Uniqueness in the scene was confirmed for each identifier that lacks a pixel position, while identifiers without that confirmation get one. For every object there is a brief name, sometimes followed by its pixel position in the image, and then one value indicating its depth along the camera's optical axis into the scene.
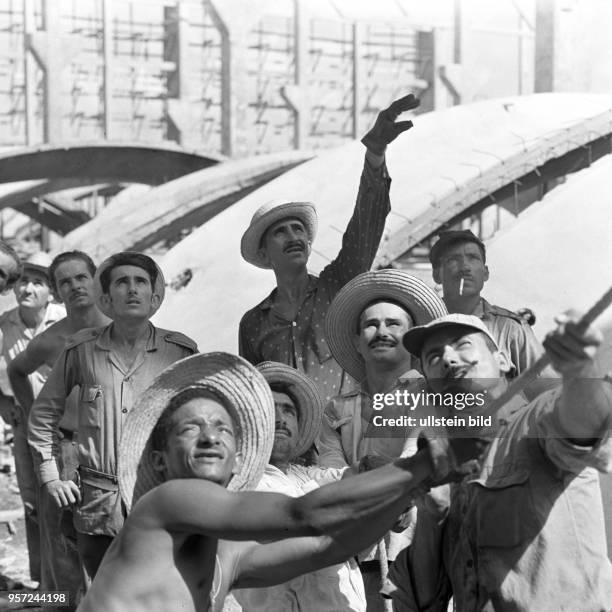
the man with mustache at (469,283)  8.03
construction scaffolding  44.68
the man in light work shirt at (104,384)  8.31
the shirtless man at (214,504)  4.51
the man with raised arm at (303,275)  8.47
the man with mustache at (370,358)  7.29
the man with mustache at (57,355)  9.54
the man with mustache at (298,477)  6.80
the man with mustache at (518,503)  4.96
